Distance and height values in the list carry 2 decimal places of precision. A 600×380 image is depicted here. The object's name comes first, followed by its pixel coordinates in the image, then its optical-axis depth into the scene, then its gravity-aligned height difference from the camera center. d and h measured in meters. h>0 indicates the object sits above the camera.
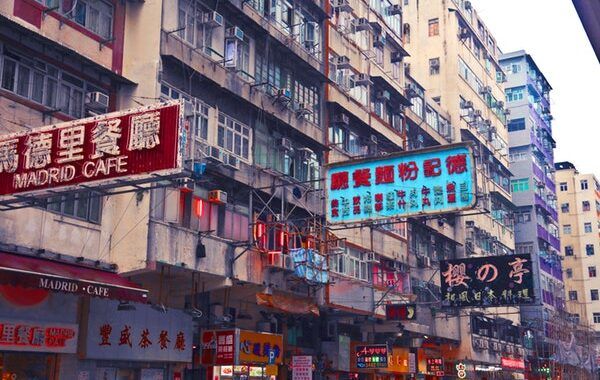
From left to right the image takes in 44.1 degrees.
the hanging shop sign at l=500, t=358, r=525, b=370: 42.78 +0.27
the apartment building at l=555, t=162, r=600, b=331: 78.81 +13.81
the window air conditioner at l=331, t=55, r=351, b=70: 27.69 +11.11
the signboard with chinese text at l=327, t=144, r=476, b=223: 19.20 +4.78
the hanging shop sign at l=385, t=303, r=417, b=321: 27.23 +2.00
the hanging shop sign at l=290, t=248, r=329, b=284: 21.34 +2.90
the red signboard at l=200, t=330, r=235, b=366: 19.33 +0.50
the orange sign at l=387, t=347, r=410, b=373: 29.92 +0.28
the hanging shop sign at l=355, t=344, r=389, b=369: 26.61 +0.39
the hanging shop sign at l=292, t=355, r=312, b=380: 22.75 -0.01
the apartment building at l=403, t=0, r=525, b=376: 42.72 +16.08
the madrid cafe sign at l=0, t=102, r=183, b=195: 11.79 +3.44
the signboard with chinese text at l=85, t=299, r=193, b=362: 16.31 +0.74
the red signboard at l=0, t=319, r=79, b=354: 14.28 +0.57
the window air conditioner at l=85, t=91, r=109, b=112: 15.90 +5.58
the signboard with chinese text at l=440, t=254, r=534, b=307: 29.27 +3.41
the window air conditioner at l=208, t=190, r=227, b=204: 19.31 +4.32
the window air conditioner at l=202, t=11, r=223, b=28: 19.86 +9.08
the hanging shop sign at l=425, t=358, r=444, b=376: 34.62 +0.06
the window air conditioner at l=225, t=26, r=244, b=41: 20.41 +9.02
